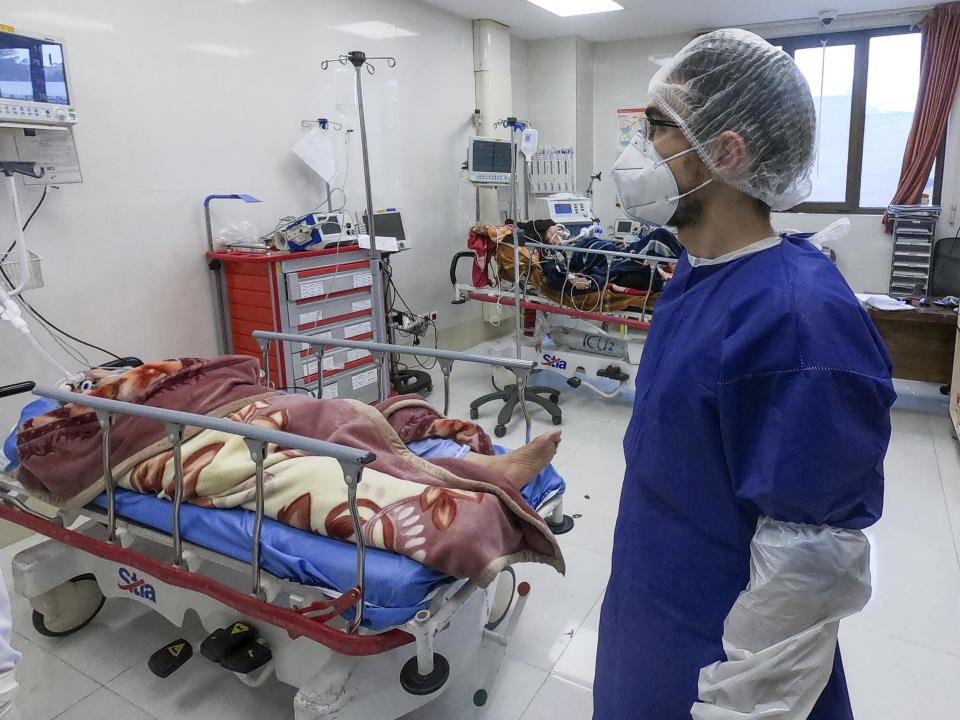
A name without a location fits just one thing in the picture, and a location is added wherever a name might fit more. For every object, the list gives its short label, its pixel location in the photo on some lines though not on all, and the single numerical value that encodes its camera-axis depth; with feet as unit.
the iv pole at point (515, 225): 12.42
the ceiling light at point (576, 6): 15.96
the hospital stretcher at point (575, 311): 12.46
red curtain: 16.47
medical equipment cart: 10.86
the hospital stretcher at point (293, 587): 4.58
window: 17.75
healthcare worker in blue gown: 2.76
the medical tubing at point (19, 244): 8.01
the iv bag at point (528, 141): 14.70
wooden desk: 12.59
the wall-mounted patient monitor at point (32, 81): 7.68
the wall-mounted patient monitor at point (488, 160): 15.08
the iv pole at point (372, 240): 8.87
